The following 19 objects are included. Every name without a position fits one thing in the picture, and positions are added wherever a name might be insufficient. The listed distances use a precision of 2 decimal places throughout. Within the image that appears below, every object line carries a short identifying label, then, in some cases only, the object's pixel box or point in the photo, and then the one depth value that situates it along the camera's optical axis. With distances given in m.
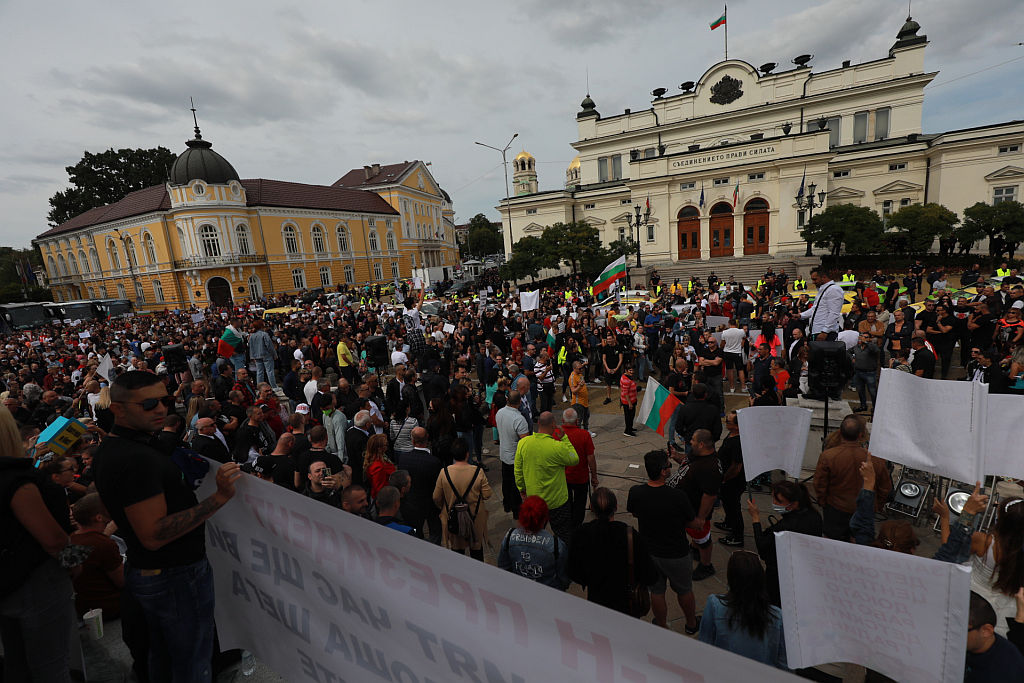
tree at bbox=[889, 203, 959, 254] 29.04
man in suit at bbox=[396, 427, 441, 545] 4.75
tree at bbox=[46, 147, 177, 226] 60.75
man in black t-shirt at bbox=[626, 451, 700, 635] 3.69
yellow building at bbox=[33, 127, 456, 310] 43.97
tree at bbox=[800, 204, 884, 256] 30.14
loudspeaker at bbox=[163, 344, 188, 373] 11.45
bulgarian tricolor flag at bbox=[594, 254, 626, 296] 15.52
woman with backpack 4.37
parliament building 36.72
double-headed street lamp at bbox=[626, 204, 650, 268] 40.24
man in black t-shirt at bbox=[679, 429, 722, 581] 4.32
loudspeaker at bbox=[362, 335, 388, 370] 12.07
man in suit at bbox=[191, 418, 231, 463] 5.08
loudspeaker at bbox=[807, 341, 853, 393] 6.06
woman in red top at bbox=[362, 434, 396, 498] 4.72
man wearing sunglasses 2.11
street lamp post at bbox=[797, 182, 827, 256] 34.00
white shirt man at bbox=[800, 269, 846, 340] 7.27
